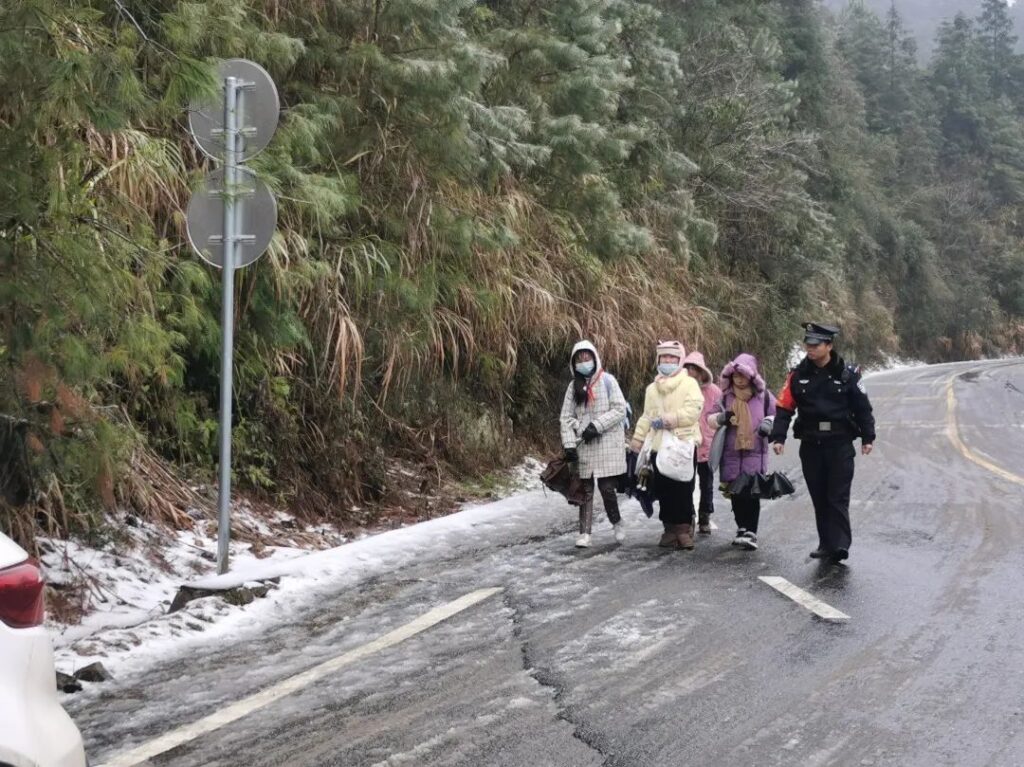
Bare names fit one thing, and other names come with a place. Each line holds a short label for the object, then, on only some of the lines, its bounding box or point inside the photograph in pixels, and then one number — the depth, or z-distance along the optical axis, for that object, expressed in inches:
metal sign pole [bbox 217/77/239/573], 266.4
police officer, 320.8
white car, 105.0
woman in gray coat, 353.7
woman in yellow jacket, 346.0
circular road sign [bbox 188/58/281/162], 268.5
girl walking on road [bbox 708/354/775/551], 350.3
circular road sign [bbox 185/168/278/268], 272.2
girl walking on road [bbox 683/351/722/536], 379.6
